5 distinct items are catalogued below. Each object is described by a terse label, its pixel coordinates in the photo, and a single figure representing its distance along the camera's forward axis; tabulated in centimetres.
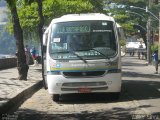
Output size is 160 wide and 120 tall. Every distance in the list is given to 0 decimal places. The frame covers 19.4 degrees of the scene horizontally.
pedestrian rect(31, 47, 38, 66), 3872
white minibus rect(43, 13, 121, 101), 1432
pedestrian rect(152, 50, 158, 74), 3252
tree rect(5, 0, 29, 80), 2155
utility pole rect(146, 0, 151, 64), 5133
